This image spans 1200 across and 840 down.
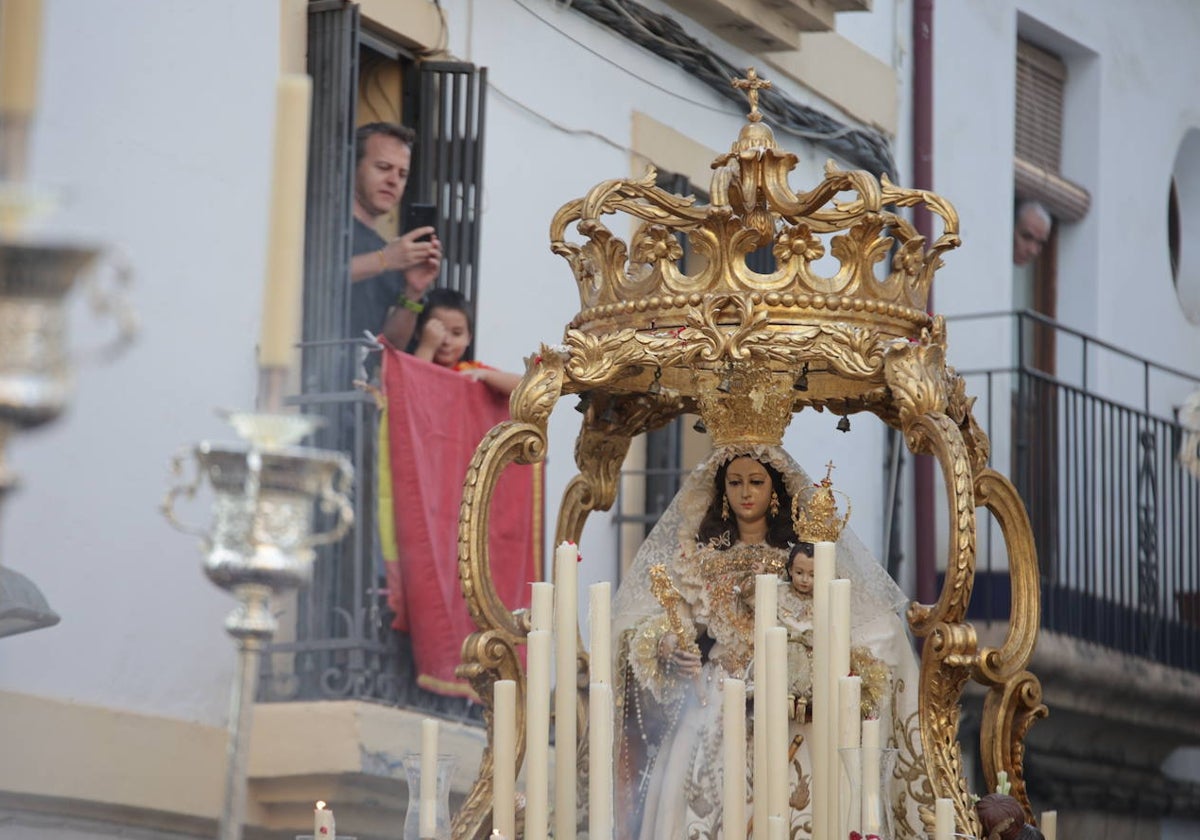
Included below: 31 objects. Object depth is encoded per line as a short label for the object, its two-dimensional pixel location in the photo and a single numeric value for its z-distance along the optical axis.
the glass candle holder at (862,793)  7.36
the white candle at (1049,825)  10.30
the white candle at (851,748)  7.54
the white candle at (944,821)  7.82
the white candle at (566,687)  7.97
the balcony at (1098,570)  18.23
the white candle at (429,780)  7.51
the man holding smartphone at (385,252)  13.09
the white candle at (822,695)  7.97
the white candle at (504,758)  8.23
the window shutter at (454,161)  13.56
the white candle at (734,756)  7.42
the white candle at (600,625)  7.54
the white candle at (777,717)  7.55
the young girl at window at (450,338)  13.40
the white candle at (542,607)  7.83
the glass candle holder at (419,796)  7.77
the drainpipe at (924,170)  18.20
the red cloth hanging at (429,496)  12.87
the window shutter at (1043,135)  20.17
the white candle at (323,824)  7.39
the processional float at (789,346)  9.70
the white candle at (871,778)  7.34
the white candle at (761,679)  7.67
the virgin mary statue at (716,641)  9.97
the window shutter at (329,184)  12.48
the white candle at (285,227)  3.33
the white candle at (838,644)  7.83
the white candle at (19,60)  3.04
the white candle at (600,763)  7.29
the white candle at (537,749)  7.66
